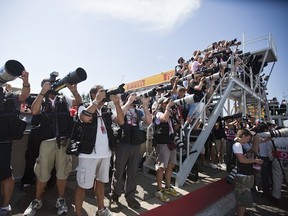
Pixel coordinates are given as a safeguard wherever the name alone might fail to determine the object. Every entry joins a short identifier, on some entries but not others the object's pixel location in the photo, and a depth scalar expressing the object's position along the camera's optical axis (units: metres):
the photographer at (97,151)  2.75
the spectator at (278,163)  5.37
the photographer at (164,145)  4.00
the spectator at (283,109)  13.96
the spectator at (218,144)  6.99
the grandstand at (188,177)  3.43
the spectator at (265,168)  5.79
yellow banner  15.66
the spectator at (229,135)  6.66
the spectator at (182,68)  7.38
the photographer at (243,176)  4.07
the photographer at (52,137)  2.92
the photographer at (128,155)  3.42
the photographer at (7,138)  2.64
